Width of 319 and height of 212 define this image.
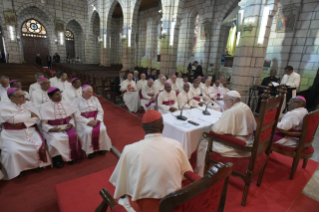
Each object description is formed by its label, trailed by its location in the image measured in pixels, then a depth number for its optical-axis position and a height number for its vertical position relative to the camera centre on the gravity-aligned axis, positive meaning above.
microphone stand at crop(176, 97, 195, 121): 3.30 -1.03
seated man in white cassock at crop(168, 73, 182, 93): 7.35 -1.00
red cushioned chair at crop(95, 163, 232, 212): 0.92 -0.74
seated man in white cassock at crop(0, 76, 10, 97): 4.38 -0.83
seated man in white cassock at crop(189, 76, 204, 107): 5.71 -1.04
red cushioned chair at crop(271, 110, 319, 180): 2.80 -1.21
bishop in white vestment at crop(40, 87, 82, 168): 3.10 -1.38
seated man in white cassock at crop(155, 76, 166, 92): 6.58 -0.93
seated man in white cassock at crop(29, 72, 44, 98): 4.95 -0.93
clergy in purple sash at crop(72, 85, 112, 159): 3.42 -1.37
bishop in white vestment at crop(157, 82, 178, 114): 4.99 -1.14
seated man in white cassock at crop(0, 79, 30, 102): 3.95 -0.78
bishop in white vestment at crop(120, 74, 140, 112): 6.45 -1.32
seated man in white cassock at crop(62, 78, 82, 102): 4.65 -1.01
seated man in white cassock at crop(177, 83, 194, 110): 5.36 -1.09
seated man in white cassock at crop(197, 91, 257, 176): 2.60 -0.90
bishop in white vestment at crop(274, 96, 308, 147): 2.97 -0.86
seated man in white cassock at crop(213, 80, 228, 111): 7.01 -1.03
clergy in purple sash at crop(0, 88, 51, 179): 2.68 -1.40
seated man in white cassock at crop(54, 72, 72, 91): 5.53 -0.91
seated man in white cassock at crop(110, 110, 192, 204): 1.36 -0.82
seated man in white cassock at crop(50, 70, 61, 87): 6.04 -0.89
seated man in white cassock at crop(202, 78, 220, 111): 6.45 -1.13
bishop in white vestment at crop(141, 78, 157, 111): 6.02 -1.25
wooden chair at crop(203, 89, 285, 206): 2.13 -1.06
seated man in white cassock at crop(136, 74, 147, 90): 7.47 -0.97
